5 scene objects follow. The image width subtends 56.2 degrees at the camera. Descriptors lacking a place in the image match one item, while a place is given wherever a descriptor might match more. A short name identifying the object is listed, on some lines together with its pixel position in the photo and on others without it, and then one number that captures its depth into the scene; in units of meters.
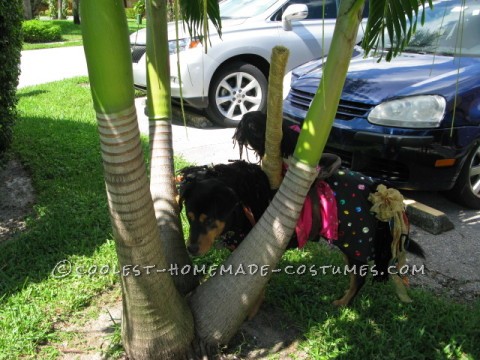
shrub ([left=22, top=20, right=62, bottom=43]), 19.84
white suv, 6.25
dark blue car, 3.67
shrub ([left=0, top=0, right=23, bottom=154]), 4.38
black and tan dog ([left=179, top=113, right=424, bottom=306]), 2.41
